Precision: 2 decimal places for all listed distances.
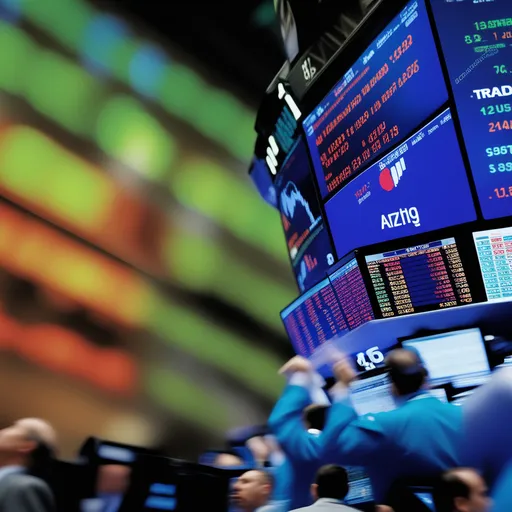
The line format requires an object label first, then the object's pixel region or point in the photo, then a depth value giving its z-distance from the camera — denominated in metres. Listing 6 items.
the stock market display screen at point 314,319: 4.88
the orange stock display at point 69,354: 8.11
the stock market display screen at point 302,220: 5.66
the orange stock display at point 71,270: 8.43
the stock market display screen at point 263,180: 7.07
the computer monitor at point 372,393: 4.43
